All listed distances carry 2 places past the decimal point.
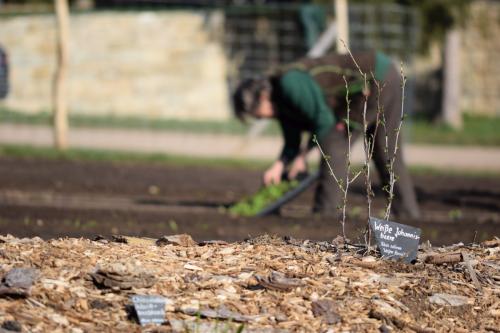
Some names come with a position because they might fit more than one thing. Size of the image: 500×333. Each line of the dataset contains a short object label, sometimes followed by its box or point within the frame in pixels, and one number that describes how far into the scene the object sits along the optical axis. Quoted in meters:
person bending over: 17.74
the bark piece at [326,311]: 9.26
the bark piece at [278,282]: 9.58
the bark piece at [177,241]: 10.79
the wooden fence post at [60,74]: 29.08
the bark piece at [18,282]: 9.13
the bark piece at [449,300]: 9.82
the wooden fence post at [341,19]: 28.32
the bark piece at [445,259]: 10.66
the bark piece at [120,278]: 9.36
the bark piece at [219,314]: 9.13
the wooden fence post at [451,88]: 43.88
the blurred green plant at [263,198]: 19.26
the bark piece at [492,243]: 11.55
